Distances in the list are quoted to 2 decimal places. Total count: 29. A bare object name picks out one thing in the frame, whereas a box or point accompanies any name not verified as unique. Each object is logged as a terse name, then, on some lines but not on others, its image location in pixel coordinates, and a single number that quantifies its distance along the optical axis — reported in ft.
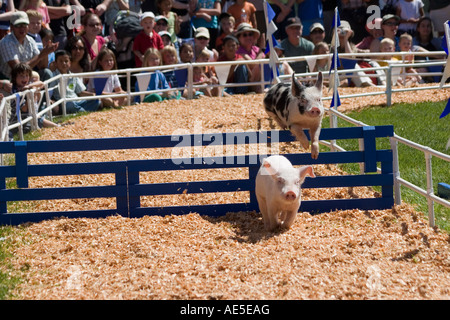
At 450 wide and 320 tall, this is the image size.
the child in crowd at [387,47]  49.23
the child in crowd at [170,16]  47.83
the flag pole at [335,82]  30.17
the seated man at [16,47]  39.27
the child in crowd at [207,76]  46.96
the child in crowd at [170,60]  45.83
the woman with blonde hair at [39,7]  42.27
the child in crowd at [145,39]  45.55
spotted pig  22.85
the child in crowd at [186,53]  47.13
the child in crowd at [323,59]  46.24
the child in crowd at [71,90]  41.93
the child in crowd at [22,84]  36.04
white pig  21.22
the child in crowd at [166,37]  47.11
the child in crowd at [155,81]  44.73
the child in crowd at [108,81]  43.62
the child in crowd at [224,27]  49.67
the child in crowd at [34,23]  41.04
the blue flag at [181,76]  46.52
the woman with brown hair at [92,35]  43.98
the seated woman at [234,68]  47.03
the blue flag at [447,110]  22.49
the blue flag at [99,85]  43.72
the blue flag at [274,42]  35.32
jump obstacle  24.11
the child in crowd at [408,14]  53.36
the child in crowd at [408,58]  48.32
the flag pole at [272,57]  35.42
